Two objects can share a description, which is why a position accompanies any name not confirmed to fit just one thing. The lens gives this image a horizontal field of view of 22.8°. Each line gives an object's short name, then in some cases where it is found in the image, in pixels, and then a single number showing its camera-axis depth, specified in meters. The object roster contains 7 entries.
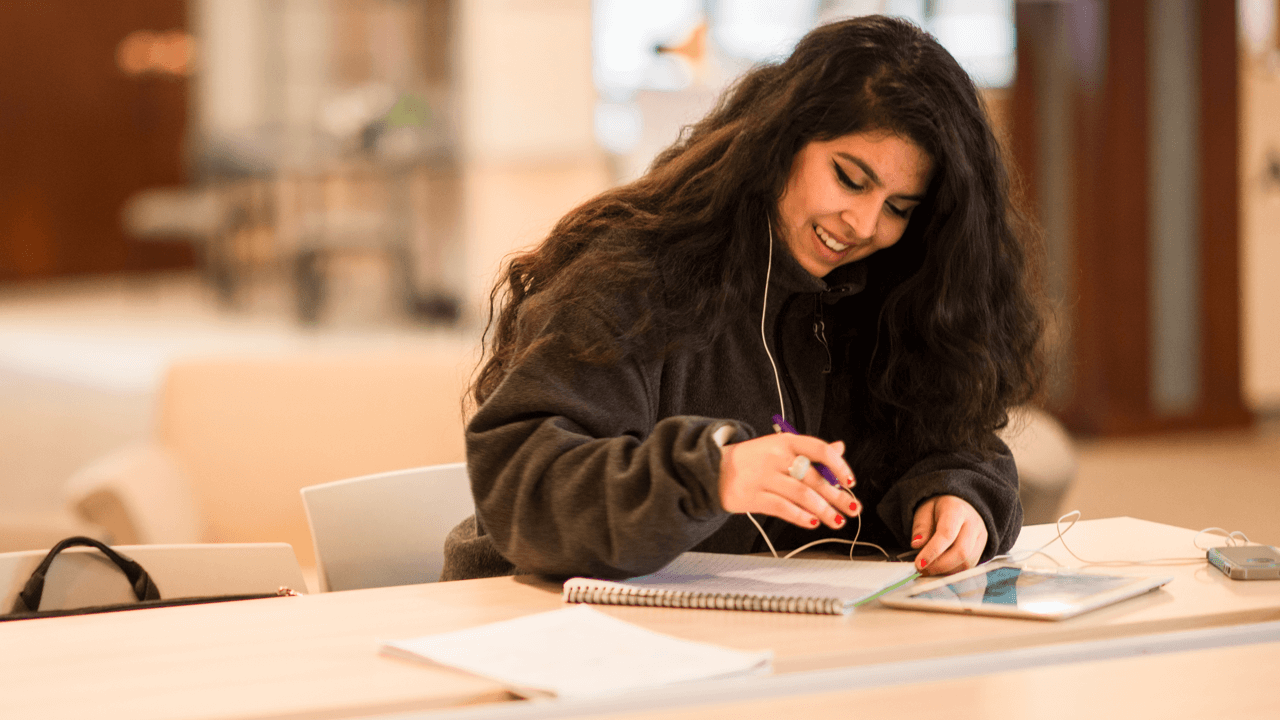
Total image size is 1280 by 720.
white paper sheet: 2.83
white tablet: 3.04
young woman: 3.13
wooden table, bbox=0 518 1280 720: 2.83
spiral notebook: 3.07
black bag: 3.23
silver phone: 3.18
